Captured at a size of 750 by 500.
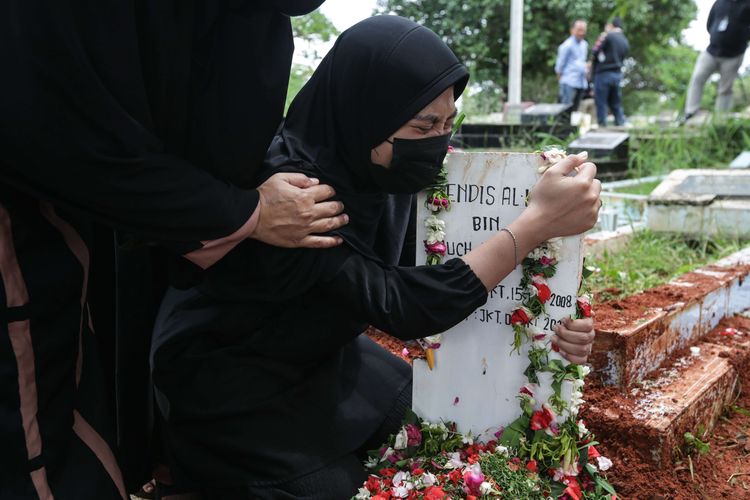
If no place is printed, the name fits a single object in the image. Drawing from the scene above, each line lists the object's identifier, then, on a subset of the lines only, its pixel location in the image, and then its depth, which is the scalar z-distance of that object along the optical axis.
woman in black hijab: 1.73
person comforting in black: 1.36
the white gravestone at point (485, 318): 1.94
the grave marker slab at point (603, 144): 8.52
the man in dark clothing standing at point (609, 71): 12.35
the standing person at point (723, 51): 8.41
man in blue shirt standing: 13.30
